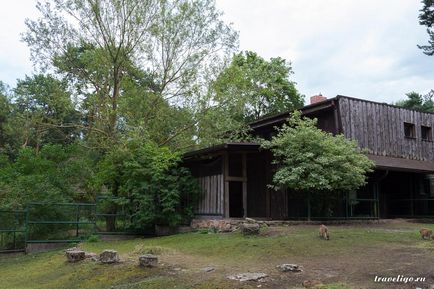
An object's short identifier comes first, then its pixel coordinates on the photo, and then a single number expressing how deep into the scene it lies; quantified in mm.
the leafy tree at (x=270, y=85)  34409
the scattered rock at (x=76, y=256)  11188
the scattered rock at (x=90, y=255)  11019
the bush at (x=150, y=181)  16719
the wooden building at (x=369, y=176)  17297
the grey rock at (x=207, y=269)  8655
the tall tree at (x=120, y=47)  18359
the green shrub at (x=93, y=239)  15914
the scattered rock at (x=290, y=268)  8086
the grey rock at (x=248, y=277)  7529
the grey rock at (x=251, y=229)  13164
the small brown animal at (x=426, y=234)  11578
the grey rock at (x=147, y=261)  9250
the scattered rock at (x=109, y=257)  10071
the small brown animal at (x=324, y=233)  11758
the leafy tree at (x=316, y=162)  14977
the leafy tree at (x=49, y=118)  17703
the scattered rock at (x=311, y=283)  6850
